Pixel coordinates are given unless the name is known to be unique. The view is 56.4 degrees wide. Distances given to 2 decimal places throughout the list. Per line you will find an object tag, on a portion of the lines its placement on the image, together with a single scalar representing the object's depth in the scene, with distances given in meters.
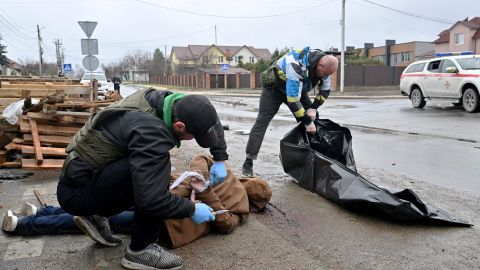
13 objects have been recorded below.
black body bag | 3.64
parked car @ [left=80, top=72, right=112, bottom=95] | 26.47
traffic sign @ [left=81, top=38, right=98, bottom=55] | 15.05
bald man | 4.80
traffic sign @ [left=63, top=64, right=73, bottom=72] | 30.50
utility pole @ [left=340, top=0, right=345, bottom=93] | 28.45
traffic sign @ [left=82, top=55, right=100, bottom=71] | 15.49
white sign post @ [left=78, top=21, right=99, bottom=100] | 14.14
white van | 13.38
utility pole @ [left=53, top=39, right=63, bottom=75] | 61.91
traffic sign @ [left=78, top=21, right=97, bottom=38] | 14.06
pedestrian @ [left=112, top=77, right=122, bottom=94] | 27.28
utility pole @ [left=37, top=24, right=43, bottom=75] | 59.28
